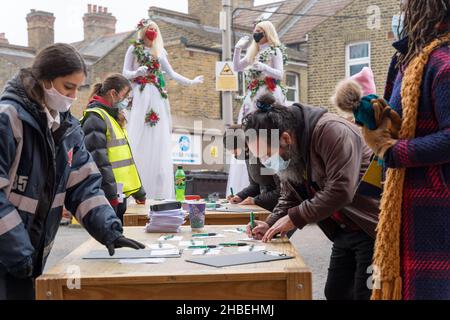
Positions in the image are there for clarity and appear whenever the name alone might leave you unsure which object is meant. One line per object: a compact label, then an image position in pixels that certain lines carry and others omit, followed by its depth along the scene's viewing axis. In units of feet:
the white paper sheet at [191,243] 11.47
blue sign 47.93
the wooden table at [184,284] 8.62
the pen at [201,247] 11.12
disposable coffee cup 13.69
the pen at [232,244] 11.33
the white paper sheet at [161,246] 11.03
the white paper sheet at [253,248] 10.64
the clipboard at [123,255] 10.13
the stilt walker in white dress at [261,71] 29.43
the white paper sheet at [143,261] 9.68
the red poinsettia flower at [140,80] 28.78
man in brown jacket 10.70
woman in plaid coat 7.58
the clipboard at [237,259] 9.36
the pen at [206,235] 12.76
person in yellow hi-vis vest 18.72
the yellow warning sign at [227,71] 33.83
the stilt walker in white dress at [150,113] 28.81
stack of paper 13.23
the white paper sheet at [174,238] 12.25
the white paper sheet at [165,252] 10.29
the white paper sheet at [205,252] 10.41
